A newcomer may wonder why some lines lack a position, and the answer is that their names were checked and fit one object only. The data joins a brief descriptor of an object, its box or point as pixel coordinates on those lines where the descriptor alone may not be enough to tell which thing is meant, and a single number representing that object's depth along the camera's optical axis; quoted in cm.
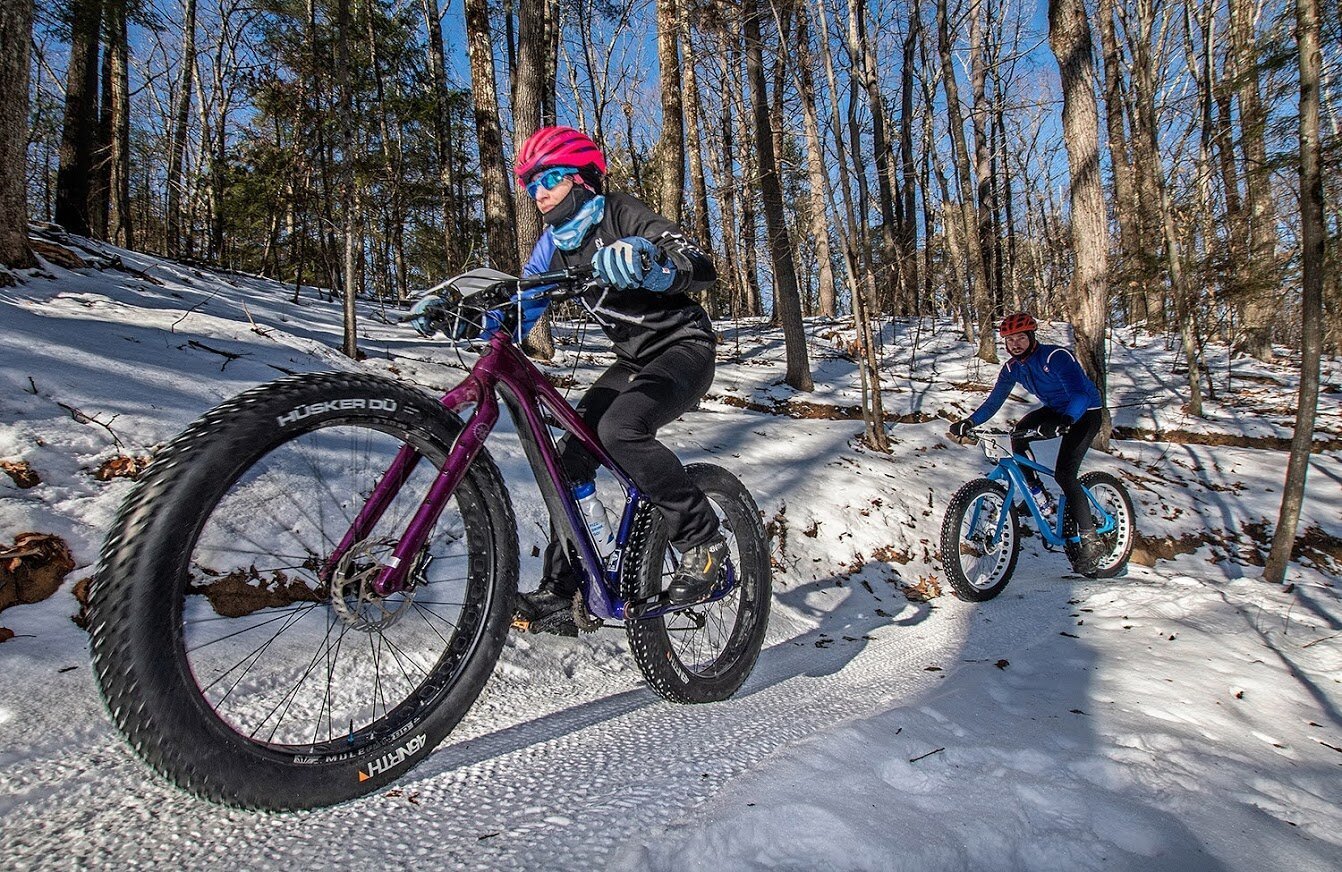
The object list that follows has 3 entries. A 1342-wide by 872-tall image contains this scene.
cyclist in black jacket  235
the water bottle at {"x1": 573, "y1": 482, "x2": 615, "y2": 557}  245
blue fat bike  517
